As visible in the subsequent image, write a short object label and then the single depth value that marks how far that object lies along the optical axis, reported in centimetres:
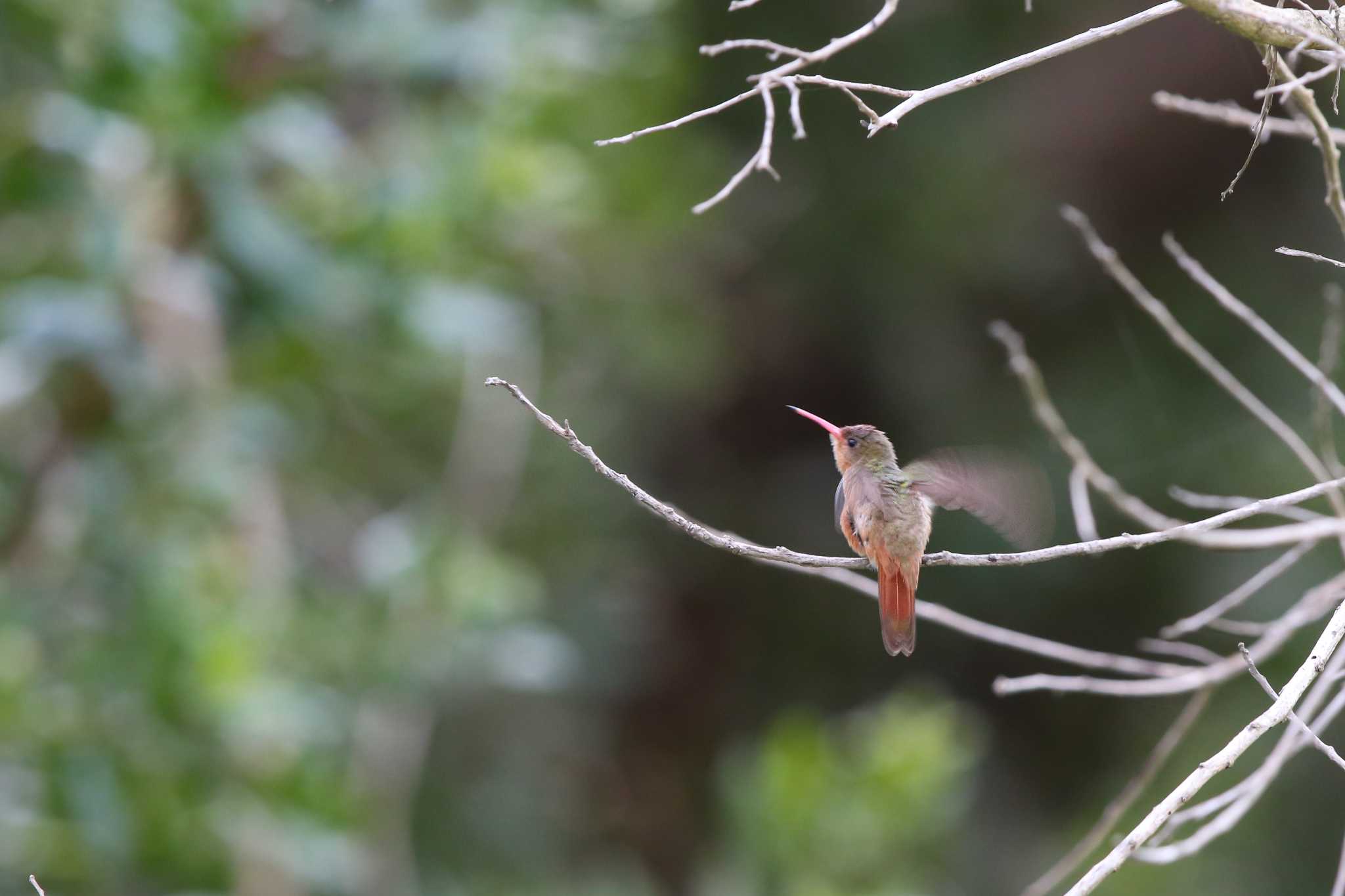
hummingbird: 433
